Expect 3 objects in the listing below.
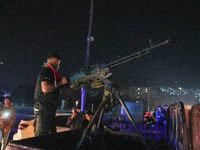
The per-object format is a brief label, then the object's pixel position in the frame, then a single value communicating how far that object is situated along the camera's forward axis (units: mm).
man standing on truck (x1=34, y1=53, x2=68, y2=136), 2783
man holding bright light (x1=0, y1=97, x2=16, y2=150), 6285
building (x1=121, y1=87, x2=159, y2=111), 82469
